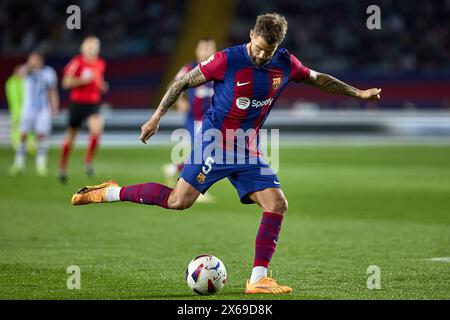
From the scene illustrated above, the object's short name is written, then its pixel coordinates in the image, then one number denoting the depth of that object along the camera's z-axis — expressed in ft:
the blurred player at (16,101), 84.07
